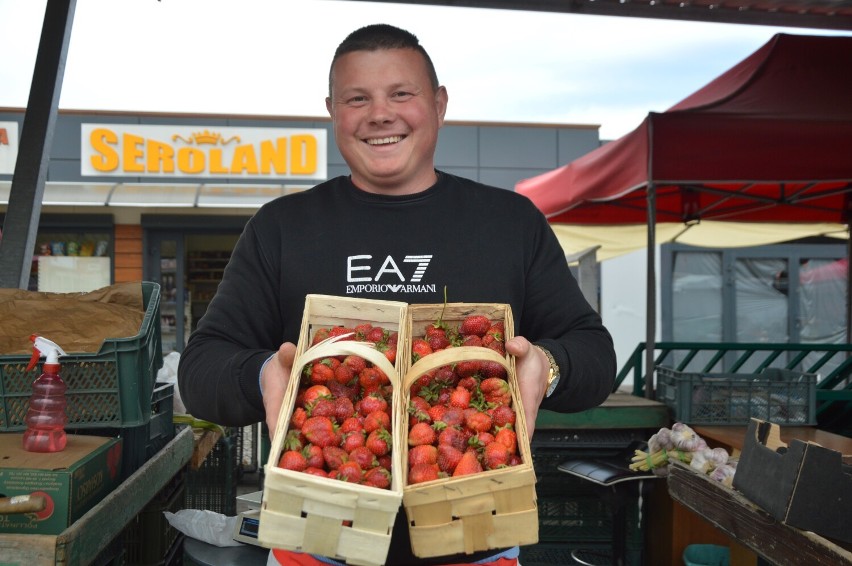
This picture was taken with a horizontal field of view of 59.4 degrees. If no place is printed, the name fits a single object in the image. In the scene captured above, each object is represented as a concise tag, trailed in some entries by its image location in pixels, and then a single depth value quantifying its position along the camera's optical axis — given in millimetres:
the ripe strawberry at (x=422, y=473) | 1514
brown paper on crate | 3219
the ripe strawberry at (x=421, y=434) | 1591
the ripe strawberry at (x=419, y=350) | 1796
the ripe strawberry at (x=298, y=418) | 1613
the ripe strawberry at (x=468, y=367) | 1790
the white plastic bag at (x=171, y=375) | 4785
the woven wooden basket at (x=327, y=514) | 1407
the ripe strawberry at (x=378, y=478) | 1485
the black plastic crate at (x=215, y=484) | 5145
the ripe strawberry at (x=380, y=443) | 1556
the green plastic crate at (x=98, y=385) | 3076
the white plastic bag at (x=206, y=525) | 3340
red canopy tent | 5055
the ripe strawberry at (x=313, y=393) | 1670
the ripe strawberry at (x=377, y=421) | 1606
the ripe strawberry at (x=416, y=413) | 1646
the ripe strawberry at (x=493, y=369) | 1771
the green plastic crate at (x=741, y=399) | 5121
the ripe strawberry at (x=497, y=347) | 1789
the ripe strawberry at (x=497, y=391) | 1707
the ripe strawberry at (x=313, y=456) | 1520
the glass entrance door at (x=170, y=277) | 12906
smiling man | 2035
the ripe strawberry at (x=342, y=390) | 1744
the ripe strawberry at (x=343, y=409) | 1658
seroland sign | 12664
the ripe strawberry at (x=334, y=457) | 1524
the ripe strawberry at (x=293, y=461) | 1487
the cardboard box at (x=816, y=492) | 2229
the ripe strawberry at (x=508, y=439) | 1599
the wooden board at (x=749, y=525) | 2166
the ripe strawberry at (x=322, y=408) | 1624
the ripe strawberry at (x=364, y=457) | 1528
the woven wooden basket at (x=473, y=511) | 1482
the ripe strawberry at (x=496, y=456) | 1560
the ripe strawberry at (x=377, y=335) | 1817
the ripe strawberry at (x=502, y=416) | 1654
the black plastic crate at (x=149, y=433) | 3311
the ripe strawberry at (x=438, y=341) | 1846
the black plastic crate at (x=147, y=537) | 3781
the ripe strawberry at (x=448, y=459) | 1571
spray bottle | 2867
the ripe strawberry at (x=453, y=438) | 1596
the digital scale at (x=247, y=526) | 3266
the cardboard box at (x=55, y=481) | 2551
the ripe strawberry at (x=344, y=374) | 1756
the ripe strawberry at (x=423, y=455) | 1558
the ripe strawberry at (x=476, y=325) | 1859
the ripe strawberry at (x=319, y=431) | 1553
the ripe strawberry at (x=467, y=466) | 1540
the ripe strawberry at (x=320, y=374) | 1737
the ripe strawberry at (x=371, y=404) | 1660
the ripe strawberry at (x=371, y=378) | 1746
